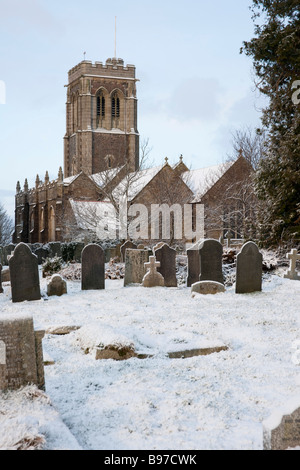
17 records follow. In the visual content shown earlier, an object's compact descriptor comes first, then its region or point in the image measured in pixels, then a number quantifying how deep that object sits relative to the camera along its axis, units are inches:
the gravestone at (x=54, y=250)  891.2
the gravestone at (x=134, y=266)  460.4
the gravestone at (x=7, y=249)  852.5
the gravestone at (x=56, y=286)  412.8
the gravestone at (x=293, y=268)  484.0
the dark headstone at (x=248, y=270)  395.2
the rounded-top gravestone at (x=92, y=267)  442.9
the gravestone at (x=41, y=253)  881.9
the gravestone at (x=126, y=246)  696.4
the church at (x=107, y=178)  1250.0
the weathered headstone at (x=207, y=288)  381.1
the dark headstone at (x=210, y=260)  424.2
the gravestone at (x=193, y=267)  468.8
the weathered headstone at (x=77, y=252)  795.4
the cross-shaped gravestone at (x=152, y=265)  436.1
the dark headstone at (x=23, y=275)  380.8
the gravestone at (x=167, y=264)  466.0
